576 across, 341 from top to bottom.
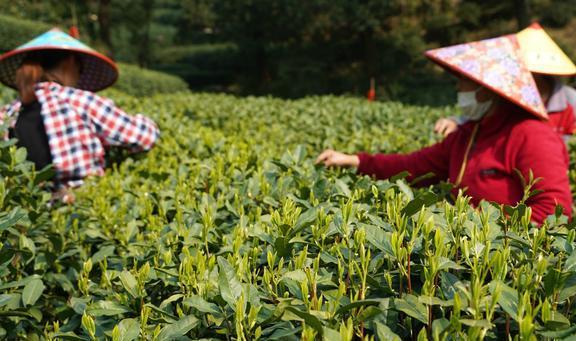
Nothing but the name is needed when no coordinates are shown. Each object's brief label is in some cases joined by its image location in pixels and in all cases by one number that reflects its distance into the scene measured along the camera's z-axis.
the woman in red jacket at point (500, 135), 2.53
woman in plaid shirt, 3.27
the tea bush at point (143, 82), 20.84
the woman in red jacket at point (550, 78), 3.41
